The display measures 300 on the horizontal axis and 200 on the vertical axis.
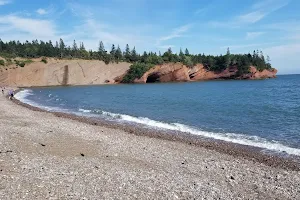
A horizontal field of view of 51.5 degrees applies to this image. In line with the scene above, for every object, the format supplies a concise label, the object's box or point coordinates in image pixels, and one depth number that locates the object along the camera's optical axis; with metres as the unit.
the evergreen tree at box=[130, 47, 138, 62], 158.30
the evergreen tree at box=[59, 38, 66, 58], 164.50
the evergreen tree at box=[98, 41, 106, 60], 160.51
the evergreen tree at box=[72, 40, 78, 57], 168.15
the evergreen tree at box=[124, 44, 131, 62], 161.01
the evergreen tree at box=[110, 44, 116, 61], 168.43
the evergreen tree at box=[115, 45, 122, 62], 151.75
